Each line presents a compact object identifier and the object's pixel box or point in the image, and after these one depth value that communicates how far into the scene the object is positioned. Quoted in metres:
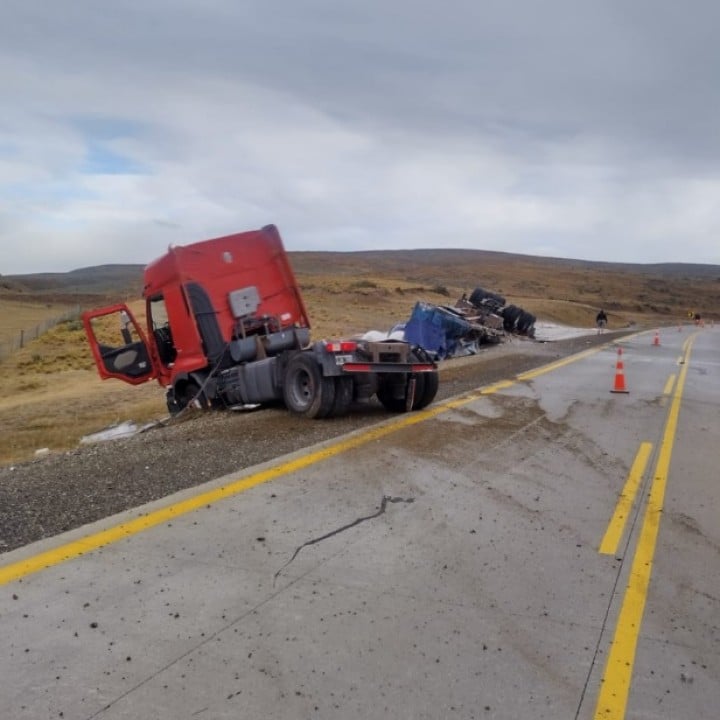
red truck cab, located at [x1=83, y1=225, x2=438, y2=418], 10.67
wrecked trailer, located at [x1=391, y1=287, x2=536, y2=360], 23.98
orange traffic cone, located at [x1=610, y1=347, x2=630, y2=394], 14.68
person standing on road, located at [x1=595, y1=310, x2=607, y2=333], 49.09
